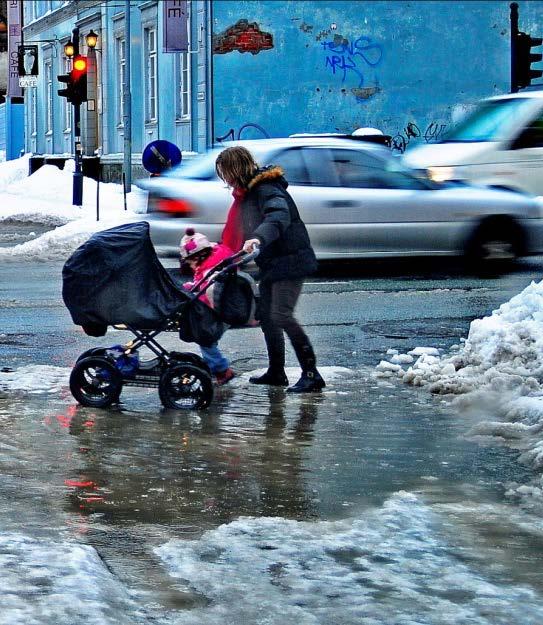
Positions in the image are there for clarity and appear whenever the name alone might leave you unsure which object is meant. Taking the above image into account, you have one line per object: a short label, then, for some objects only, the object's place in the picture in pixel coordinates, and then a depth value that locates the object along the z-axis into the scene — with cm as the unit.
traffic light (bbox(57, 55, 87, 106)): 2908
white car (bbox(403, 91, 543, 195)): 1689
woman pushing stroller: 840
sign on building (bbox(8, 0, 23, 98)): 5262
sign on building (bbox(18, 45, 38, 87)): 4528
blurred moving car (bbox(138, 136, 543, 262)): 1502
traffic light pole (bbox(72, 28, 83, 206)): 3047
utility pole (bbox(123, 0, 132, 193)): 3120
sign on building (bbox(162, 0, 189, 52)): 3019
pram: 789
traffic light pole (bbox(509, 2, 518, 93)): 2253
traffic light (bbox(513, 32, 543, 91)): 2244
